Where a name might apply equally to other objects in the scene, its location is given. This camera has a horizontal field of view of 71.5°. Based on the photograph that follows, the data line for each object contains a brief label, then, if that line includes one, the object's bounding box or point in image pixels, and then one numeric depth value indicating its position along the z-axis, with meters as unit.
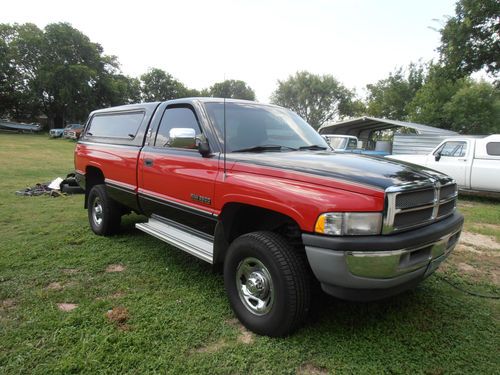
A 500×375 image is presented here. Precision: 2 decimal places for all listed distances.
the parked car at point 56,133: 36.38
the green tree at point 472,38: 16.83
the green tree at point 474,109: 33.38
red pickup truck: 2.26
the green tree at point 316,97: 60.56
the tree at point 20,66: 41.66
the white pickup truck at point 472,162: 8.59
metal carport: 16.92
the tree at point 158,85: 62.97
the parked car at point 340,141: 14.11
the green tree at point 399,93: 42.66
